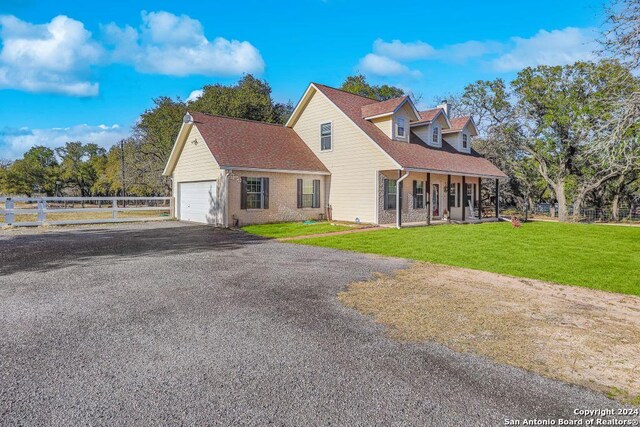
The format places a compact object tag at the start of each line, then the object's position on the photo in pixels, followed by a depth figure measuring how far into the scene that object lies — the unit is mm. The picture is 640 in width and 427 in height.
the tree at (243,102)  32406
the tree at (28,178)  51406
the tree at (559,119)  23125
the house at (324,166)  17359
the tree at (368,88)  38375
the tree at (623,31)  9305
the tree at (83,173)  60975
